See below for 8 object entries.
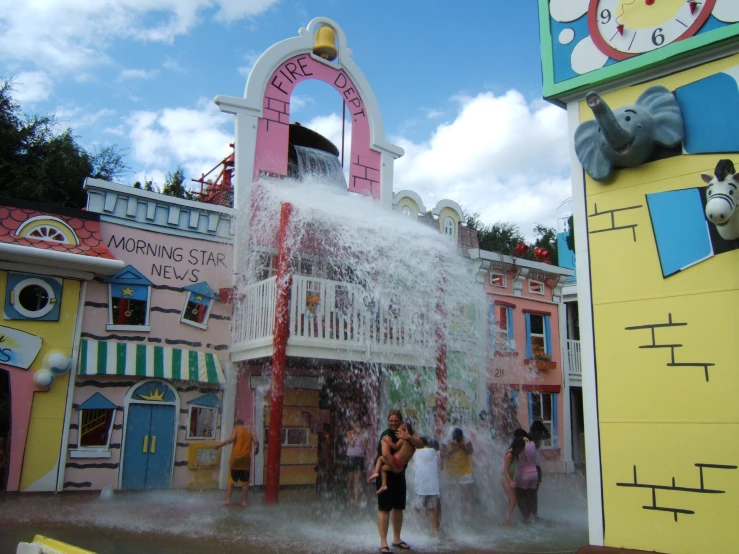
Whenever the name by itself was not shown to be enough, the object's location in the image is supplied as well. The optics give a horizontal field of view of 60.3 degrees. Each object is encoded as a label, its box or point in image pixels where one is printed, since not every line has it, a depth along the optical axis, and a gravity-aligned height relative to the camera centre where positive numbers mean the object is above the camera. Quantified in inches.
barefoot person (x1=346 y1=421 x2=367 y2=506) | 394.6 -28.7
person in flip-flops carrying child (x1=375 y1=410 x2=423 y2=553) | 266.7 -35.5
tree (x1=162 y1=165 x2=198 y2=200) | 944.8 +330.5
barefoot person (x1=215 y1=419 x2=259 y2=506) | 391.5 -30.2
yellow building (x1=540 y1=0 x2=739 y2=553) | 196.4 +48.5
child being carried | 270.7 -18.5
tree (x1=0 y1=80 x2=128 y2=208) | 741.9 +292.5
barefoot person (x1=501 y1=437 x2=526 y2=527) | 357.7 -30.2
